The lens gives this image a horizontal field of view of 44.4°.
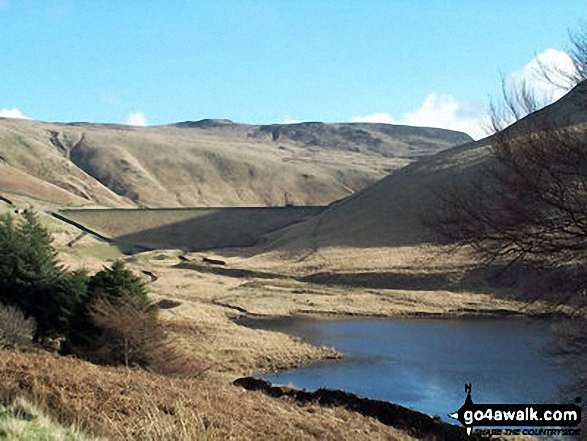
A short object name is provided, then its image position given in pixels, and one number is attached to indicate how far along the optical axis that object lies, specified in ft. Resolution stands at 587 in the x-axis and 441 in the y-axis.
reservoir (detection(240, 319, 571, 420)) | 99.91
